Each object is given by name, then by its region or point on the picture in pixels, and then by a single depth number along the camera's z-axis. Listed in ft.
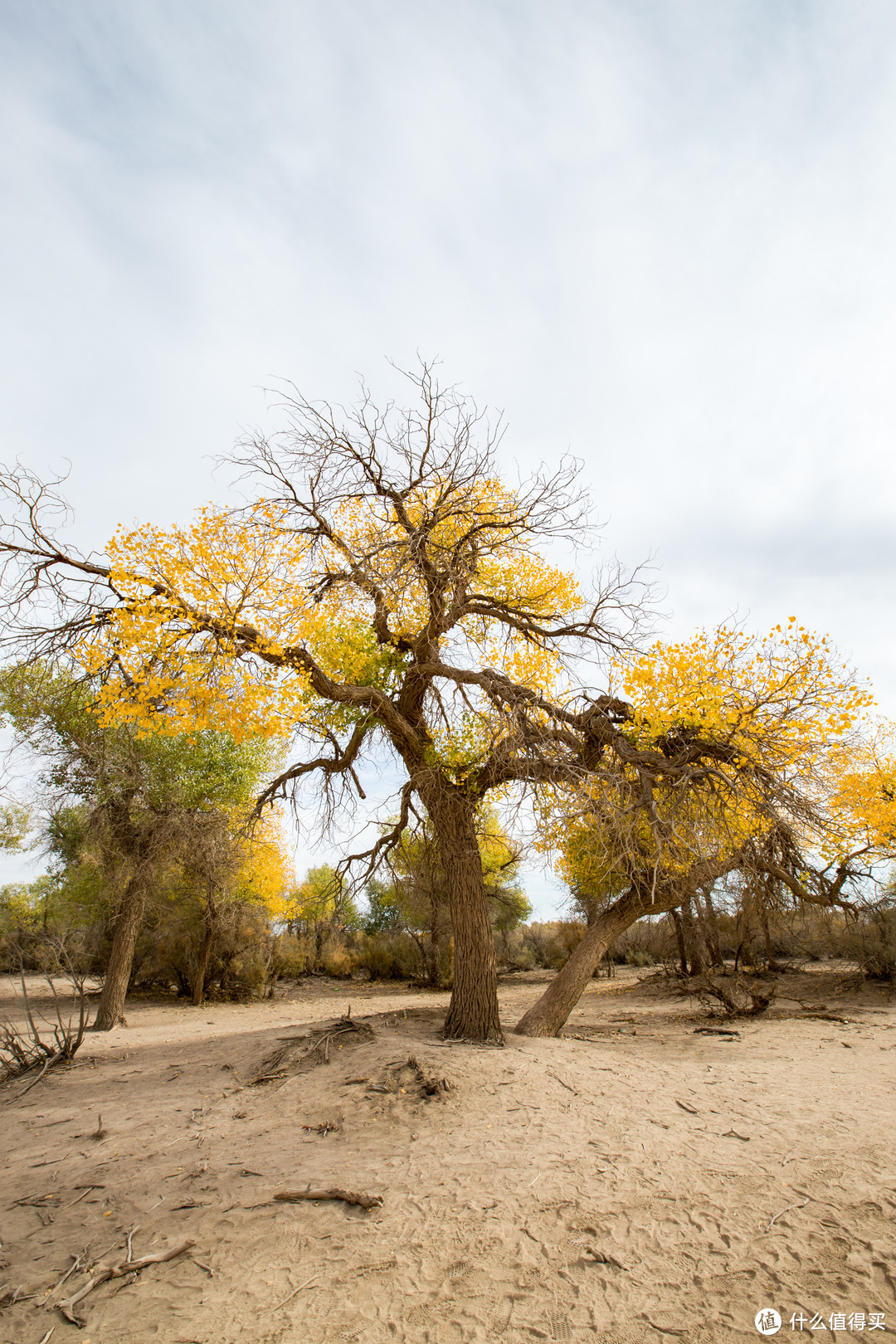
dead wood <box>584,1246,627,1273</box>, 10.30
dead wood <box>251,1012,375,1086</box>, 21.07
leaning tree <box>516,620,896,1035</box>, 20.20
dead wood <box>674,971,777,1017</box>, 37.50
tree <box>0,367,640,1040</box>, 21.40
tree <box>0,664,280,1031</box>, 41.83
